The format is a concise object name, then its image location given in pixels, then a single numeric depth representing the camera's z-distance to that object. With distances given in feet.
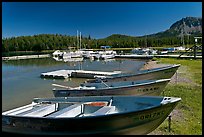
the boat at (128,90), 17.94
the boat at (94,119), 10.99
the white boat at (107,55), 99.63
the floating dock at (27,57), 106.99
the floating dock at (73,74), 40.20
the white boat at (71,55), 108.08
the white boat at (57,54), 116.07
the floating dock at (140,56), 81.03
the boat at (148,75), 24.25
